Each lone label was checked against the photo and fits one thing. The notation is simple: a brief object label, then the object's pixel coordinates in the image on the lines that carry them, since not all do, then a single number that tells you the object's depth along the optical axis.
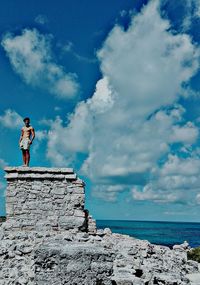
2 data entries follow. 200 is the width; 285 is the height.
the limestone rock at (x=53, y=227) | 10.05
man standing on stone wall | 13.49
